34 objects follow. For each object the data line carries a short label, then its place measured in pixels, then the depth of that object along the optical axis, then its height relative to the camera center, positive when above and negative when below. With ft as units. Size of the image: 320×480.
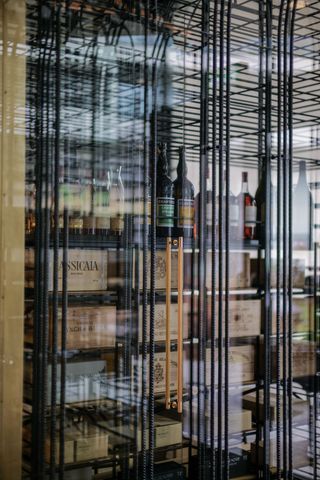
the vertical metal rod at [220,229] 6.14 -0.06
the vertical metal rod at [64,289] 5.39 -0.58
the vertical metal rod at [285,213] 6.53 +0.11
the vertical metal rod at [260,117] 6.90 +1.26
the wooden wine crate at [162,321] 6.34 -1.00
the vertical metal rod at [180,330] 6.05 -1.04
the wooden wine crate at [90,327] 5.67 -0.96
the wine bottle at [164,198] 6.36 +0.25
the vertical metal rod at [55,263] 5.31 -0.35
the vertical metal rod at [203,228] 6.34 -0.05
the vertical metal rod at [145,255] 5.67 -0.30
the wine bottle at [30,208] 5.44 +0.12
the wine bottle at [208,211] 6.61 +0.13
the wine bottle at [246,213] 7.36 +0.12
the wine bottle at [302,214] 7.95 +0.13
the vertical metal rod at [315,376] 7.34 -1.93
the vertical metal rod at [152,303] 5.68 -0.74
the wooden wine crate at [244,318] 7.00 -1.06
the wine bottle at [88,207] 5.73 +0.14
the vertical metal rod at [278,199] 6.43 +0.26
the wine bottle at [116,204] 5.94 +0.18
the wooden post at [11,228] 5.37 -0.05
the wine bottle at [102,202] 5.86 +0.20
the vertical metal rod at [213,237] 6.13 -0.14
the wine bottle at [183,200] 6.47 +0.24
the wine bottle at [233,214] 7.00 +0.11
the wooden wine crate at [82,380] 5.46 -1.43
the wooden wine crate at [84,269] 5.69 -0.43
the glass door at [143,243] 5.43 -0.20
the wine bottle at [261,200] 7.50 +0.30
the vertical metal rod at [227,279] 6.13 -0.55
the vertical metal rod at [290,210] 6.48 +0.14
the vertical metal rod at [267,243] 6.64 -0.22
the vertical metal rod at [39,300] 5.43 -0.68
